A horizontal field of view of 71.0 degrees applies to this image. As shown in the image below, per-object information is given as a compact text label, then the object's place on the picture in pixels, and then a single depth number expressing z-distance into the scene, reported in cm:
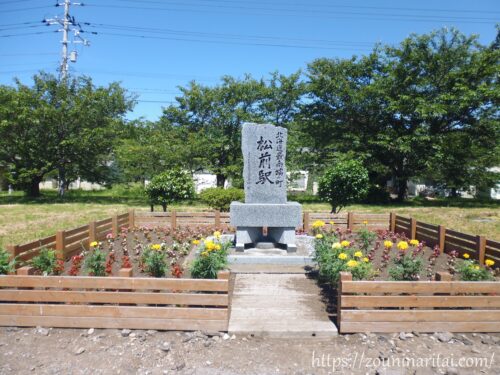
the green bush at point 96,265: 637
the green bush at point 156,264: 665
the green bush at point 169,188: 1599
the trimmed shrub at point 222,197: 1641
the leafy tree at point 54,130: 2384
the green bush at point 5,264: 555
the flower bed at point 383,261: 596
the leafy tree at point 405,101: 2433
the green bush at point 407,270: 598
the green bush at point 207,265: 597
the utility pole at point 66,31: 2870
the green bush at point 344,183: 1535
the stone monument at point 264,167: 959
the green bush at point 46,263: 645
